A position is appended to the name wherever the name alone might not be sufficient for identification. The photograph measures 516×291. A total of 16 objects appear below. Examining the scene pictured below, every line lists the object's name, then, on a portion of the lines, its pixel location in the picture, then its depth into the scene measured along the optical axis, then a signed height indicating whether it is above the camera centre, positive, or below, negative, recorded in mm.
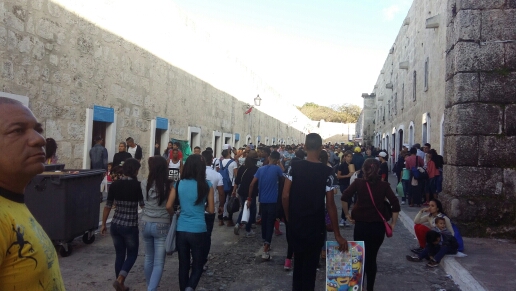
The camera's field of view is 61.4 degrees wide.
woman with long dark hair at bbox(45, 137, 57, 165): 7691 +85
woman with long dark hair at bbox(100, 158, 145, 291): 4698 -638
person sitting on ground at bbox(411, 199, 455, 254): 6258 -714
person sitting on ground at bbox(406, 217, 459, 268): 6078 -1008
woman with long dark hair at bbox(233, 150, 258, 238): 8386 -254
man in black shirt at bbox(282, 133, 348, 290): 4035 -464
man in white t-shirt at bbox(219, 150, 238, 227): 9336 -79
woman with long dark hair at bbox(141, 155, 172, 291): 4492 -601
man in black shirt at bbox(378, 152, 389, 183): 9758 +67
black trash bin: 5809 -644
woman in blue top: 4324 -561
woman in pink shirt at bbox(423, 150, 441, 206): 10984 +28
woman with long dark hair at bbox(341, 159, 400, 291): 4562 -435
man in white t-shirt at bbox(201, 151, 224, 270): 5152 -374
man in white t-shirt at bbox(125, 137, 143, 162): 11195 +270
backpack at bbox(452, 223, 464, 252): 6164 -960
